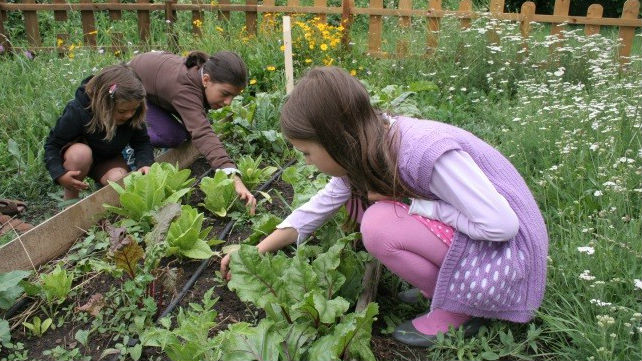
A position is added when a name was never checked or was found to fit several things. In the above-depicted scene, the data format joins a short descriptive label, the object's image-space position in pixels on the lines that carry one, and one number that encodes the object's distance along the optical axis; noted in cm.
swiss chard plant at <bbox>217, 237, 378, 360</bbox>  193
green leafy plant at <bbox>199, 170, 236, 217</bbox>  306
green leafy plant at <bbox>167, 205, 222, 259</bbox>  259
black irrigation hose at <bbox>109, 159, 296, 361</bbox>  216
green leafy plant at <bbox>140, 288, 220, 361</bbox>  189
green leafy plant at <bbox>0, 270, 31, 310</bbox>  226
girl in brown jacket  343
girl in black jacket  322
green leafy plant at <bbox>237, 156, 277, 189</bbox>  343
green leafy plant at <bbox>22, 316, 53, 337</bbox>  225
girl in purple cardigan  189
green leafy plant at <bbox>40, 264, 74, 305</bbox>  238
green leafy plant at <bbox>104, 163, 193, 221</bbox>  292
